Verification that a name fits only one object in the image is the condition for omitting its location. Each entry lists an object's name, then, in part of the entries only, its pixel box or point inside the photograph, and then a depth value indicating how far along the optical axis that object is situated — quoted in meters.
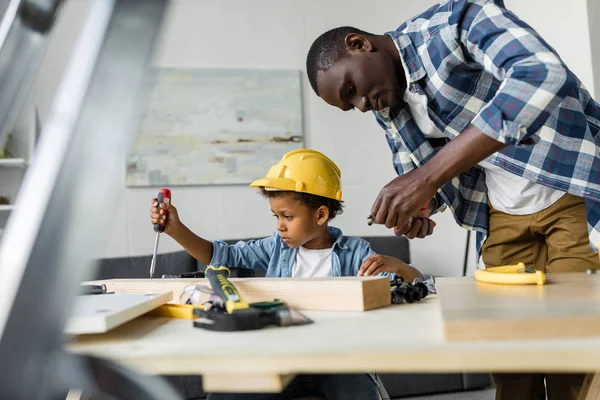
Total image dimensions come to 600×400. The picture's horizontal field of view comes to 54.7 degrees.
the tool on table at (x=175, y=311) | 0.73
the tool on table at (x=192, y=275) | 1.11
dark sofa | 2.29
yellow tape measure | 0.77
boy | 1.70
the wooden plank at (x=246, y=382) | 0.47
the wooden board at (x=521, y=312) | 0.49
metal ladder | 0.29
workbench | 0.44
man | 1.02
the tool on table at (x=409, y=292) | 0.83
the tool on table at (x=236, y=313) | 0.60
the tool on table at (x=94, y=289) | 0.85
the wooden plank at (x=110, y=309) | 0.57
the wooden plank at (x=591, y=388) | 0.98
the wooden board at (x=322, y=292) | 0.75
